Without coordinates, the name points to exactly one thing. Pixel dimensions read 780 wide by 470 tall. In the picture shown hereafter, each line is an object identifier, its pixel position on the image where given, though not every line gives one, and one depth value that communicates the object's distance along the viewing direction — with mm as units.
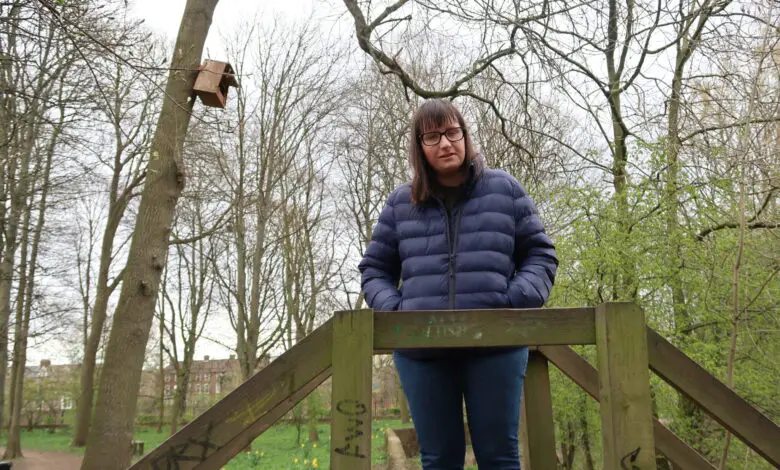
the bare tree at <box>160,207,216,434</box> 22562
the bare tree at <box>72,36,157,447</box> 14344
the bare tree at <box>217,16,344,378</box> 14812
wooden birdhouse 6324
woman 2205
